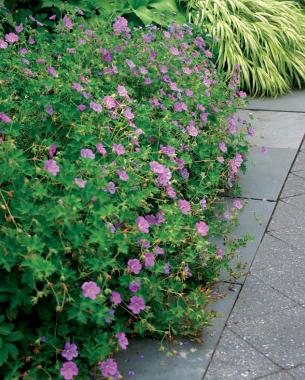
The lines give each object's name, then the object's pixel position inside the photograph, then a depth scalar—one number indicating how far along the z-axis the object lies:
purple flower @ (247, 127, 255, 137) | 4.22
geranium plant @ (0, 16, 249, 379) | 2.43
